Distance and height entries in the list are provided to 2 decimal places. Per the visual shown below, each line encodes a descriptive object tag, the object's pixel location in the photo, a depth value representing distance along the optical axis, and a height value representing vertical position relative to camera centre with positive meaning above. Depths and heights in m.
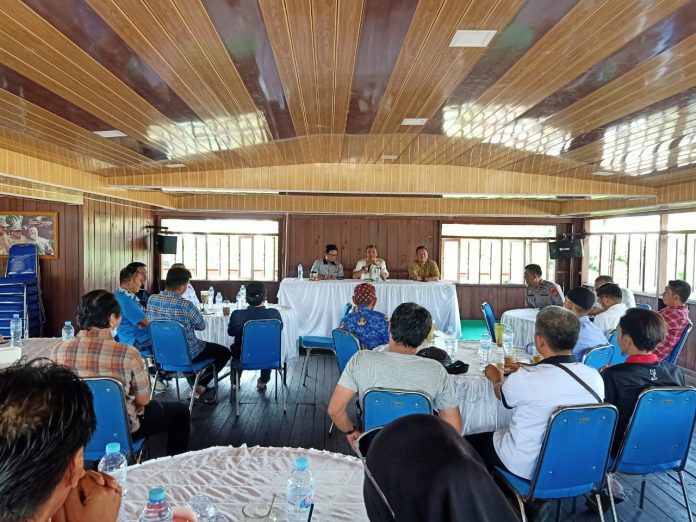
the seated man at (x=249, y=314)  4.56 -0.70
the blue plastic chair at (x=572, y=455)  2.09 -0.97
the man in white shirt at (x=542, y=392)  2.22 -0.70
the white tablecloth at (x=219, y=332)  5.23 -1.02
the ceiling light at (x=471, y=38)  2.10 +1.00
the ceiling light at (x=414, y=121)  3.69 +1.04
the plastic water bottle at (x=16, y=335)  3.70 -0.78
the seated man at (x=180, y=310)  4.23 -0.62
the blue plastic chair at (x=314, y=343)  5.49 -1.18
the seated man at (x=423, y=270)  8.37 -0.41
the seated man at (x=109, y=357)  2.53 -0.64
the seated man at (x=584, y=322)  3.62 -0.59
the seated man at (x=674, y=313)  4.34 -0.60
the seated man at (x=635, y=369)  2.55 -0.67
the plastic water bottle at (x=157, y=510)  1.30 -0.78
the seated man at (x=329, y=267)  8.16 -0.38
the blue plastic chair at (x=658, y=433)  2.31 -0.95
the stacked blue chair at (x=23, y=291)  6.50 -0.73
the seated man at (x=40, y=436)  0.82 -0.36
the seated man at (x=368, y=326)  3.96 -0.70
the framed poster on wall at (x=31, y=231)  6.95 +0.16
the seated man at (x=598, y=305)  5.44 -0.66
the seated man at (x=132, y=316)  4.55 -0.73
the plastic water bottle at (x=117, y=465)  1.54 -0.87
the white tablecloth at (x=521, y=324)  5.52 -0.93
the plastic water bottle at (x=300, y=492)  1.45 -0.82
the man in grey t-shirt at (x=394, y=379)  2.30 -0.67
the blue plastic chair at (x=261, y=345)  4.29 -0.96
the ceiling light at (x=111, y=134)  3.94 +0.96
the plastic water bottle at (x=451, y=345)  3.71 -0.80
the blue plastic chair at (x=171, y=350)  4.00 -0.96
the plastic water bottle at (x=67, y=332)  3.96 -0.81
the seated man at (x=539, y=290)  6.09 -0.54
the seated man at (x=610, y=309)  4.74 -0.61
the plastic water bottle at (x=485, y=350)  3.56 -0.82
